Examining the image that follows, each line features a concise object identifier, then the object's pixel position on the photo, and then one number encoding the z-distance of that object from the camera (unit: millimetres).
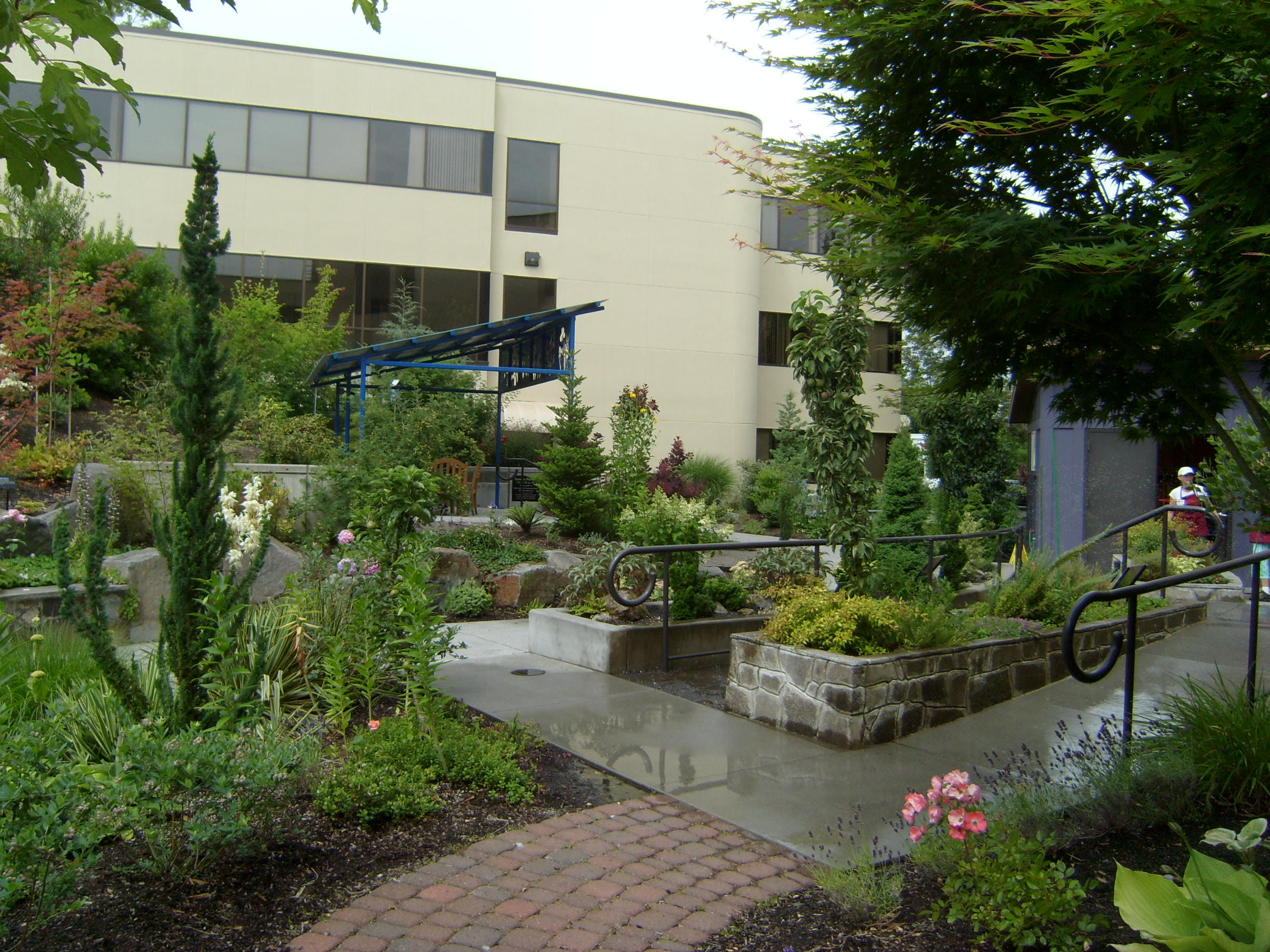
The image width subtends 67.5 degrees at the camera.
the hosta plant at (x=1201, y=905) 2688
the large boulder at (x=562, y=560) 11125
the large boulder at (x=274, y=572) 9914
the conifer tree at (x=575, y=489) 12852
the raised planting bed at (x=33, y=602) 8312
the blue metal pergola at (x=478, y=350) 14453
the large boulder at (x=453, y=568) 10477
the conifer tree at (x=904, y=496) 13297
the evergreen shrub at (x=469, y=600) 10047
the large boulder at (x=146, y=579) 9188
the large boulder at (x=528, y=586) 10664
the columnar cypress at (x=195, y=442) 4742
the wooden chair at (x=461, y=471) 14727
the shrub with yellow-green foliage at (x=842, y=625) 6223
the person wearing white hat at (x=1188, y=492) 9984
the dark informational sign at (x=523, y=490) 18641
